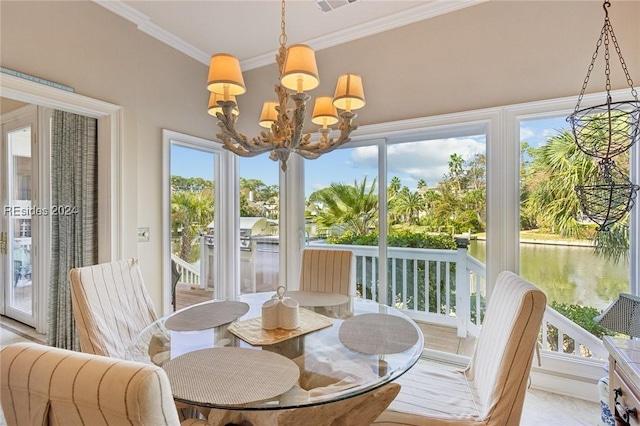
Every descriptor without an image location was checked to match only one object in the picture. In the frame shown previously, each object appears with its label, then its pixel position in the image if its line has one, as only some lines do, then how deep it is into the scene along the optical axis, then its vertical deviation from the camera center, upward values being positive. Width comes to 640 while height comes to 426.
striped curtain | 2.63 +0.04
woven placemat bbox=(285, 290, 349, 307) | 2.12 -0.59
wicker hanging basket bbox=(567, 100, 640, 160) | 1.87 +0.53
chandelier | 1.51 +0.62
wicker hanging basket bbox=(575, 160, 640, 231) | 1.86 +0.12
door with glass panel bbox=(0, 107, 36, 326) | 3.58 -0.08
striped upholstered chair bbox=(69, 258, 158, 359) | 1.56 -0.50
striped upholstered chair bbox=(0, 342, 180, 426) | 0.60 -0.35
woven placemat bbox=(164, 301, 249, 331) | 1.70 -0.59
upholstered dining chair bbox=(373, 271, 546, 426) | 1.19 -0.72
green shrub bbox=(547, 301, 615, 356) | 2.28 -0.81
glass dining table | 1.07 -0.60
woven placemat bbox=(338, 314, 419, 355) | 1.45 -0.60
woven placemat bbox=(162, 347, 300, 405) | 1.04 -0.59
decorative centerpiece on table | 1.61 -0.52
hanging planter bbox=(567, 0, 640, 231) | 1.86 +0.38
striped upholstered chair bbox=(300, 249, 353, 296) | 2.55 -0.46
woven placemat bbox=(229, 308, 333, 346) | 1.49 -0.59
